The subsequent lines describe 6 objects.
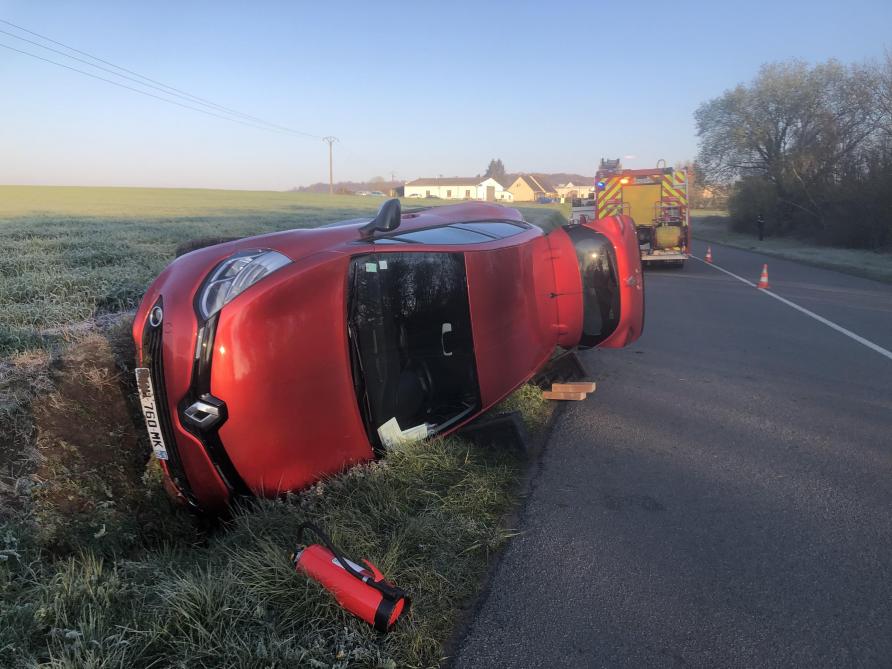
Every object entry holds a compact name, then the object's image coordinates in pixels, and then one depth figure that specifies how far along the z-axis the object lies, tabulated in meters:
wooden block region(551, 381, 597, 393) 6.00
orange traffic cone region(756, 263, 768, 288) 14.23
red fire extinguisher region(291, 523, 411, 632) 2.47
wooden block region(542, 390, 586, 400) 5.99
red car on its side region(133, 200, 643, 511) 2.96
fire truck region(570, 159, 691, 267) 18.61
